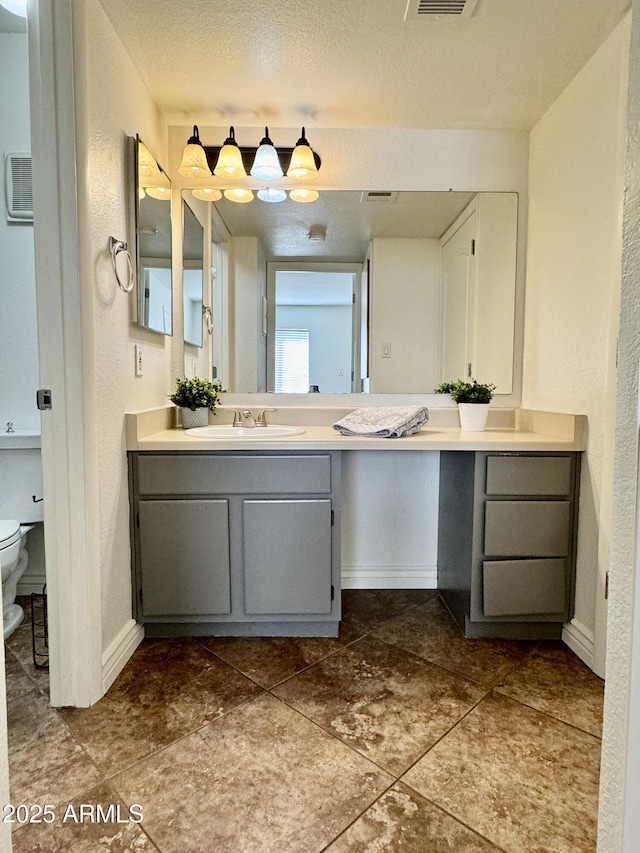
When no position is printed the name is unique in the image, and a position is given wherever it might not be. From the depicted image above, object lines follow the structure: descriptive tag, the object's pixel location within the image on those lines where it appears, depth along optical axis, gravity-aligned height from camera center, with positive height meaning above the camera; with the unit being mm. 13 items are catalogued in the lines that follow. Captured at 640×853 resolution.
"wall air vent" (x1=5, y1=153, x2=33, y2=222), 2178 +929
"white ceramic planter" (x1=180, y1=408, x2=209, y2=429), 2113 -141
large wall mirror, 2238 +477
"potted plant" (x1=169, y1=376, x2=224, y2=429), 2102 -55
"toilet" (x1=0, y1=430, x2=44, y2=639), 2031 -439
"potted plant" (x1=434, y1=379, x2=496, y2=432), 2119 -73
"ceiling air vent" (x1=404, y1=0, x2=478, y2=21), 1457 +1208
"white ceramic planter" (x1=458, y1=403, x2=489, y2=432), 2117 -128
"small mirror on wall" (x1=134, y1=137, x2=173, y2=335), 1804 +603
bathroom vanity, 1770 -536
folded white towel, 1865 -141
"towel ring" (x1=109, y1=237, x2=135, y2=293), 1588 +475
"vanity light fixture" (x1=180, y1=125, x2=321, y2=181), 2047 +1014
